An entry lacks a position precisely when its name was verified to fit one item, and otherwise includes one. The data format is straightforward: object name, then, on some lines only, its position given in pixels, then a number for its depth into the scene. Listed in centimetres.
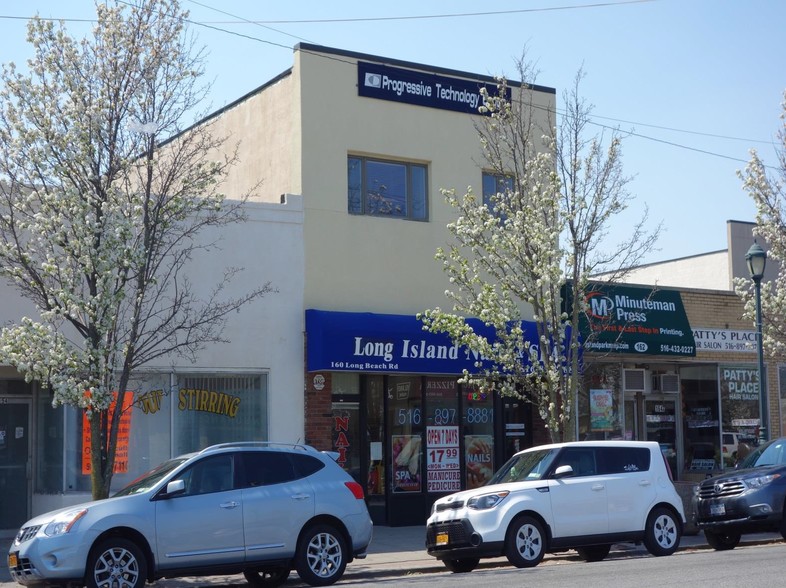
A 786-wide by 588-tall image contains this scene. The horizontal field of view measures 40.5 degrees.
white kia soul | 1453
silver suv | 1183
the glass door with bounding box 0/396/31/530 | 1828
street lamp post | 1994
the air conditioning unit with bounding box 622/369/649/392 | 2380
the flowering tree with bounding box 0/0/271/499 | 1364
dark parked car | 1603
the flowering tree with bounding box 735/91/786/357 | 2245
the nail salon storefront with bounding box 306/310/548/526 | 1909
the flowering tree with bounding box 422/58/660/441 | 1775
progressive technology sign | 2072
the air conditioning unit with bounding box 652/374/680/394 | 2453
